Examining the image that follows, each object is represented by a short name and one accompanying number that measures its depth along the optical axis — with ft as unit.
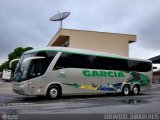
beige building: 165.13
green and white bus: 62.75
